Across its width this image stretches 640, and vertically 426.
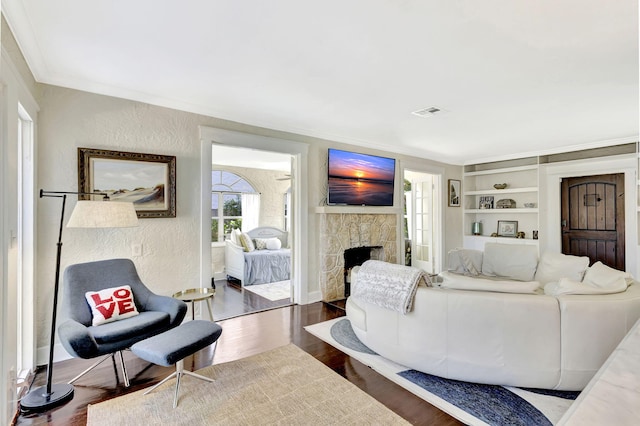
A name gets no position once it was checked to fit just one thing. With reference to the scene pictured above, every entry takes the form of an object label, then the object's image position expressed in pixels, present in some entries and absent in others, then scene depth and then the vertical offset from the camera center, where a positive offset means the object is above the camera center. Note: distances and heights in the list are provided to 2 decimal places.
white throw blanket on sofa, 2.51 -0.59
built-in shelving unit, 6.10 +0.34
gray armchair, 2.21 -0.81
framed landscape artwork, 2.96 +0.36
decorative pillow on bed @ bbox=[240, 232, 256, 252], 6.28 -0.56
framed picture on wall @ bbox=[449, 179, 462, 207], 6.77 +0.46
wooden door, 5.11 -0.08
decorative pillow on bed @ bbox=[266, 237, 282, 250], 6.80 -0.63
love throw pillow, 2.59 -0.75
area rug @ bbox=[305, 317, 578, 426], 2.00 -1.27
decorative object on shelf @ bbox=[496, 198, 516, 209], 6.39 +0.19
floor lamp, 2.15 -0.07
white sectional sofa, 2.14 -0.82
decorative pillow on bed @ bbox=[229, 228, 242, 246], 6.42 -0.45
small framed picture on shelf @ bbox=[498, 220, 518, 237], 6.36 -0.29
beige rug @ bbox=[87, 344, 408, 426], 2.02 -1.29
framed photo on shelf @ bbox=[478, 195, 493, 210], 6.74 +0.24
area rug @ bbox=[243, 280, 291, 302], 5.02 -1.28
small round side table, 3.09 -0.80
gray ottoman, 2.05 -0.88
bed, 5.77 -0.93
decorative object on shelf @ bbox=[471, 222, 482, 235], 6.90 -0.32
